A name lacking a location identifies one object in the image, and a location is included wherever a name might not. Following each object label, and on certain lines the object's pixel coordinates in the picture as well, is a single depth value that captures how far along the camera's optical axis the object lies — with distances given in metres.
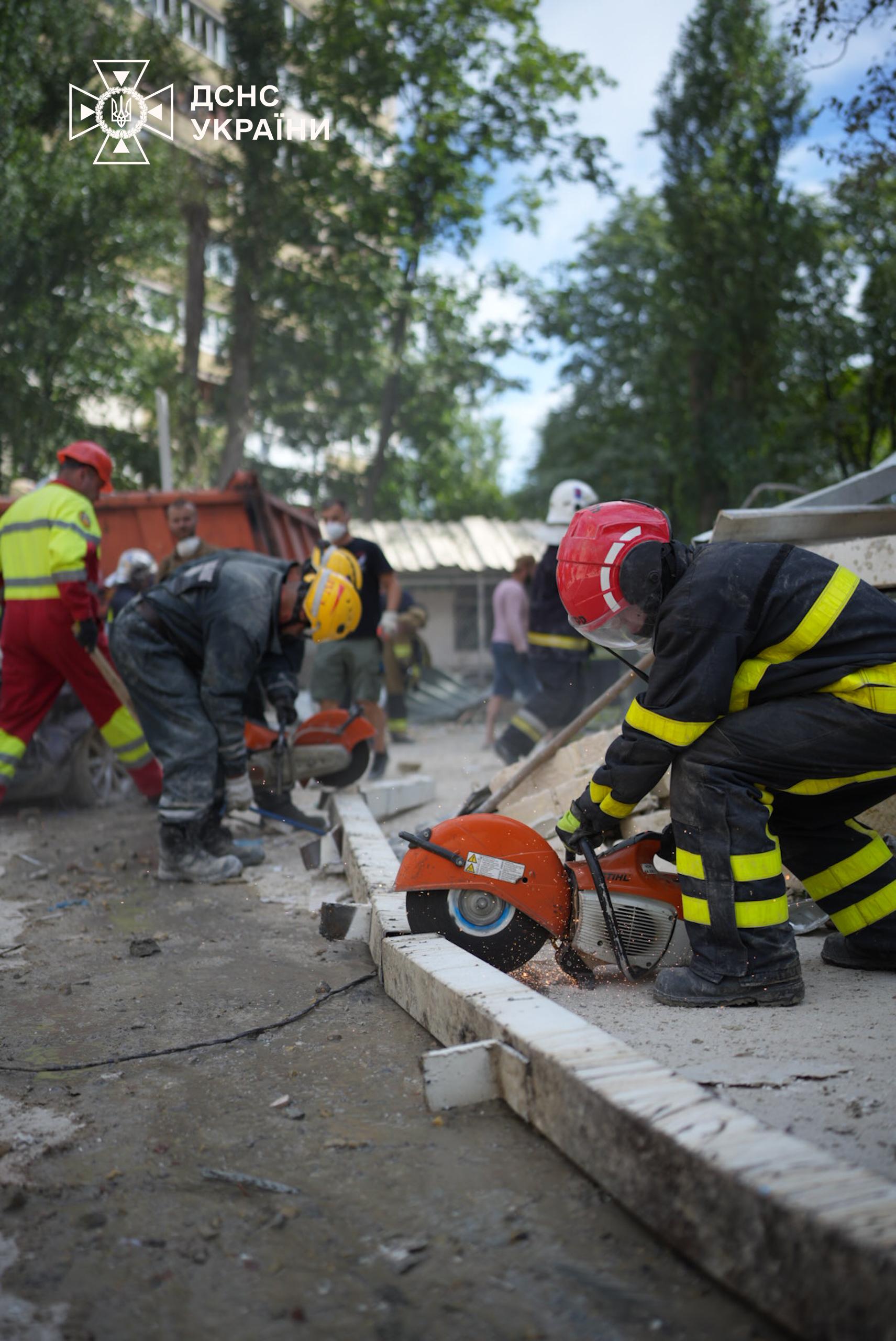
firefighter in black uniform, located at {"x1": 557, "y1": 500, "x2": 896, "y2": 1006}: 2.93
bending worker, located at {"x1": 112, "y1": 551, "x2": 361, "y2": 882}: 5.17
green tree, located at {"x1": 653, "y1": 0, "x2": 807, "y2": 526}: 19.91
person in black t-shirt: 7.84
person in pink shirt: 10.52
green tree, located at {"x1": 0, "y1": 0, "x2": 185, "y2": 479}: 15.07
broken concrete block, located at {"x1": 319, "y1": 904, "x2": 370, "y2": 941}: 3.93
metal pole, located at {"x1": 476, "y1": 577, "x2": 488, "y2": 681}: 18.09
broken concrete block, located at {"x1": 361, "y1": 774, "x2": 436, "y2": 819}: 6.50
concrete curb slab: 1.51
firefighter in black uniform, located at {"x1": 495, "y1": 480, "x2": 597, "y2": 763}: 7.11
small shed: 18.17
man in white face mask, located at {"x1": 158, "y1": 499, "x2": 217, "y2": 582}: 7.28
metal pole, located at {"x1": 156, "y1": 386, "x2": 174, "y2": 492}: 13.53
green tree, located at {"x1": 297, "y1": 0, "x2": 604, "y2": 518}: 20.70
